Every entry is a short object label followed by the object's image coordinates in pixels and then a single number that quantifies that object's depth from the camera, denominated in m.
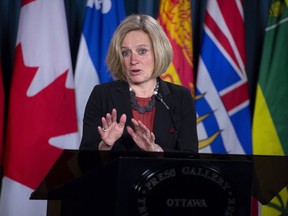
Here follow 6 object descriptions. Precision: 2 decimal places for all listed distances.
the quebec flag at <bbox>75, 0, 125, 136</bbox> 6.83
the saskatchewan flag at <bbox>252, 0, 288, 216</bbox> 7.26
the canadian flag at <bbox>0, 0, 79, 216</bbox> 6.49
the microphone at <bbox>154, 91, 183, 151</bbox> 3.50
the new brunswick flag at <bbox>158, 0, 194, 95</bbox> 7.02
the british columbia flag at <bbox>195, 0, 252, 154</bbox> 7.08
